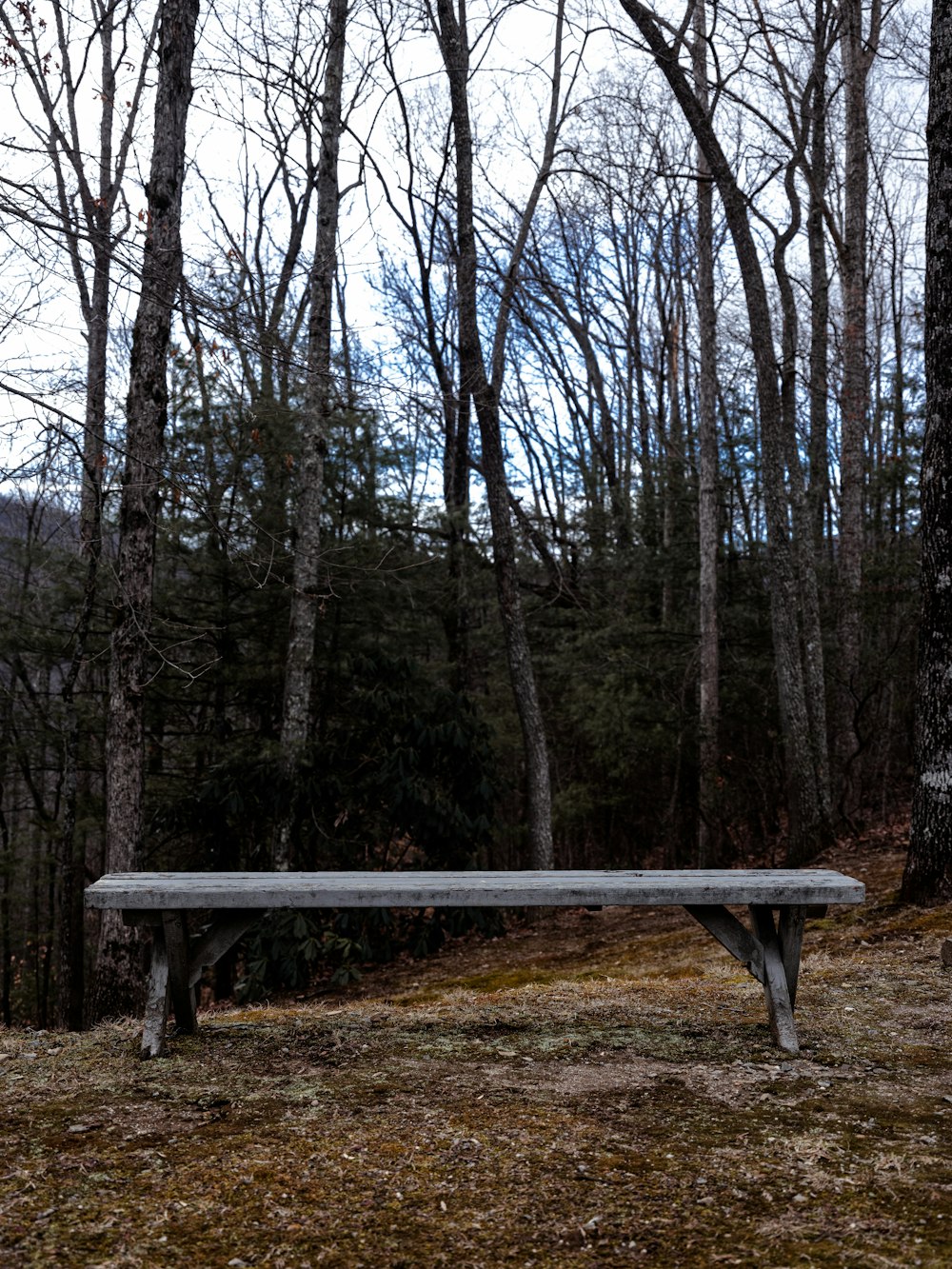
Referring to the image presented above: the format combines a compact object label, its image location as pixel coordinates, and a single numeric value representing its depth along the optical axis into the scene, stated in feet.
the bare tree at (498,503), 35.99
